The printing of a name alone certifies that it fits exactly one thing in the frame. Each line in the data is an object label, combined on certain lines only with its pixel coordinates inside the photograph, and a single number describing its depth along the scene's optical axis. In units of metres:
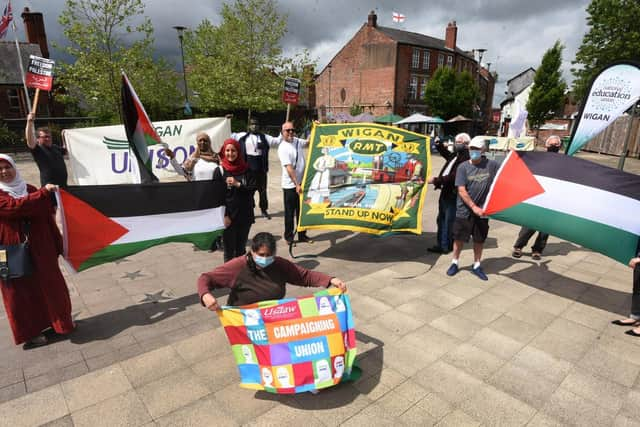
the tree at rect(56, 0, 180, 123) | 17.75
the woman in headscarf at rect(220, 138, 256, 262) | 4.86
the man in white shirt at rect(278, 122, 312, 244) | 6.42
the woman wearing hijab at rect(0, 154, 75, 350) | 3.33
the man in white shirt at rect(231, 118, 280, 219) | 7.98
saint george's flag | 40.09
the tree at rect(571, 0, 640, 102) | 25.38
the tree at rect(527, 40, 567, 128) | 34.91
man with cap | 5.10
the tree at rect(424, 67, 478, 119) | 35.25
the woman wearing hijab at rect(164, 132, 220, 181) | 5.16
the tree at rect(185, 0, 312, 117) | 24.98
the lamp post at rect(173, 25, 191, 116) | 25.70
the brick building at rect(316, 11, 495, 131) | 38.69
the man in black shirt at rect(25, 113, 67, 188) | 5.36
